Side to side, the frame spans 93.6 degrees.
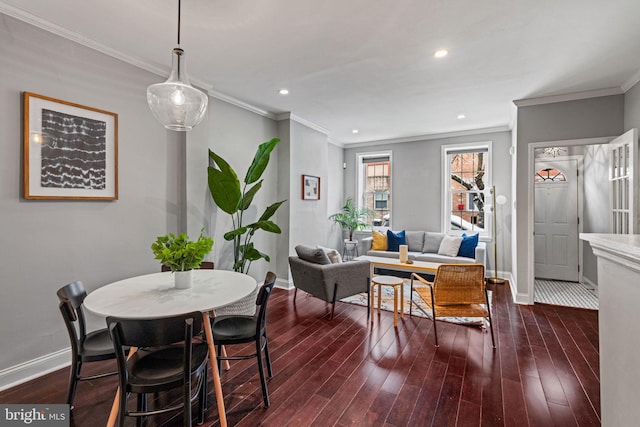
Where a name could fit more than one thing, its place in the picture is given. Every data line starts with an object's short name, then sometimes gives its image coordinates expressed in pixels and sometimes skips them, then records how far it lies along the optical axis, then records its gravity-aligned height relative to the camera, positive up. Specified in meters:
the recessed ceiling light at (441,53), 2.79 +1.52
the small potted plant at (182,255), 2.01 -0.28
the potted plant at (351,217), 6.63 -0.07
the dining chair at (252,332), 2.05 -0.84
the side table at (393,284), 3.29 -0.79
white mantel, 1.10 -0.46
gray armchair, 3.54 -0.76
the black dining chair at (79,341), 1.71 -0.82
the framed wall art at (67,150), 2.32 +0.53
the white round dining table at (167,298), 1.67 -0.52
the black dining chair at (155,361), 1.44 -0.79
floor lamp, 5.19 -0.43
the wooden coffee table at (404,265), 3.83 -0.69
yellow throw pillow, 6.00 -0.56
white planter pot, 2.08 -0.45
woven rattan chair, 2.80 -0.73
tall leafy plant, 3.40 +0.23
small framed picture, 5.16 +0.48
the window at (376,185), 6.88 +0.67
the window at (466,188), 5.80 +0.52
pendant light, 1.96 +0.77
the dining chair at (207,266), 2.86 -0.50
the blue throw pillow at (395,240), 5.94 -0.52
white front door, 5.22 -0.12
